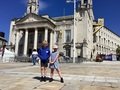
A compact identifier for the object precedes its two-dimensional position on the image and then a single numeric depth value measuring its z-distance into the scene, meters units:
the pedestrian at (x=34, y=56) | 9.75
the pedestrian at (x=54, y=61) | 3.94
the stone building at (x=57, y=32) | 24.33
